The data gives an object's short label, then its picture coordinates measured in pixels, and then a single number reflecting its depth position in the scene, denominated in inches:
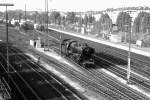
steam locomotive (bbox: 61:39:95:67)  1075.9
